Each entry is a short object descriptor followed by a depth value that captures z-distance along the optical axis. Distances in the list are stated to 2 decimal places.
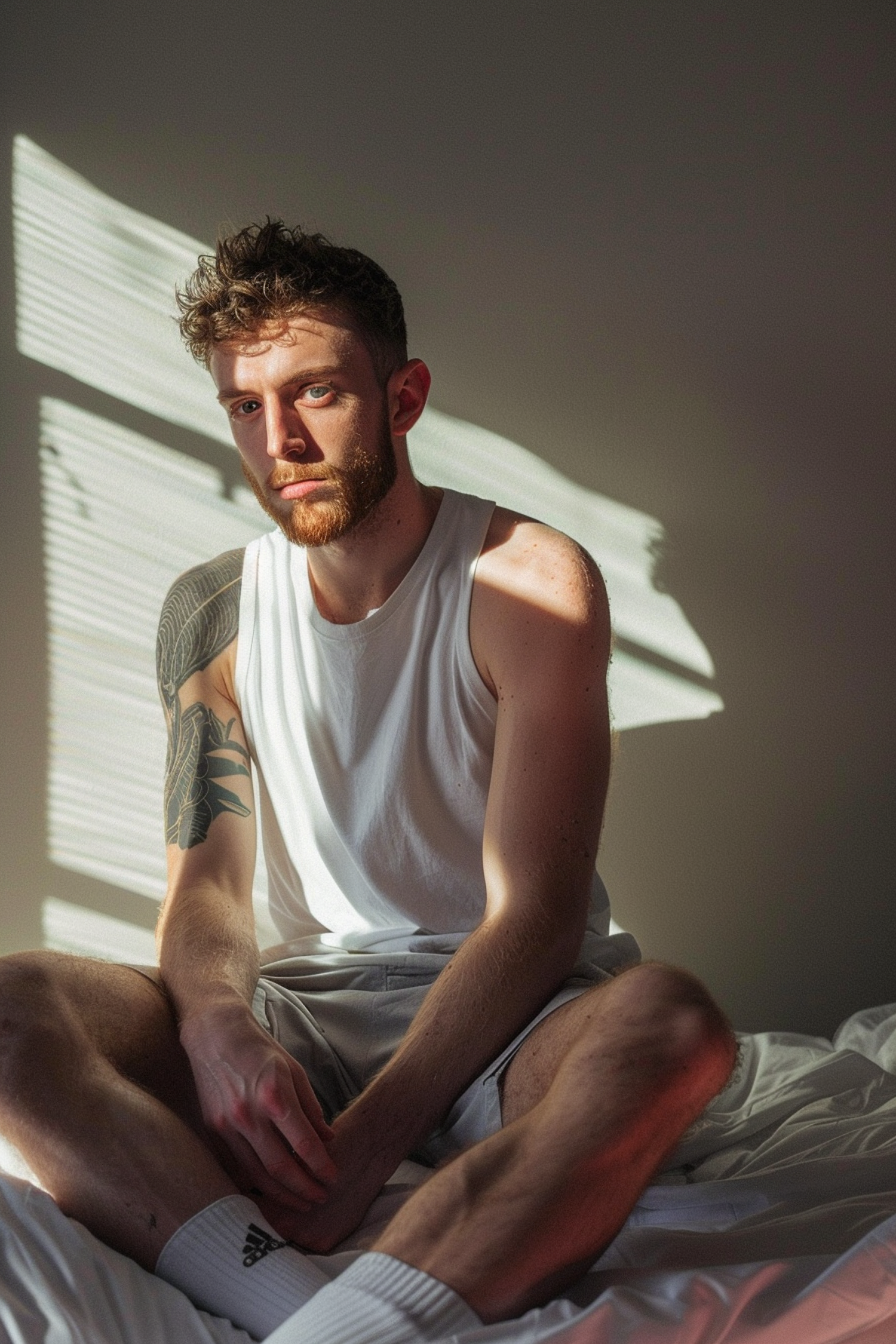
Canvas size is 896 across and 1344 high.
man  1.25
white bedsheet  1.02
